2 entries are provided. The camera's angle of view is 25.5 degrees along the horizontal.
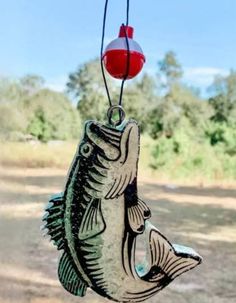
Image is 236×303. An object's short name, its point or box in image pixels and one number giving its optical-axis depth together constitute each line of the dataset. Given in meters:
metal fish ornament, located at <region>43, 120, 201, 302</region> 0.37
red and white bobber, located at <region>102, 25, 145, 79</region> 0.40
